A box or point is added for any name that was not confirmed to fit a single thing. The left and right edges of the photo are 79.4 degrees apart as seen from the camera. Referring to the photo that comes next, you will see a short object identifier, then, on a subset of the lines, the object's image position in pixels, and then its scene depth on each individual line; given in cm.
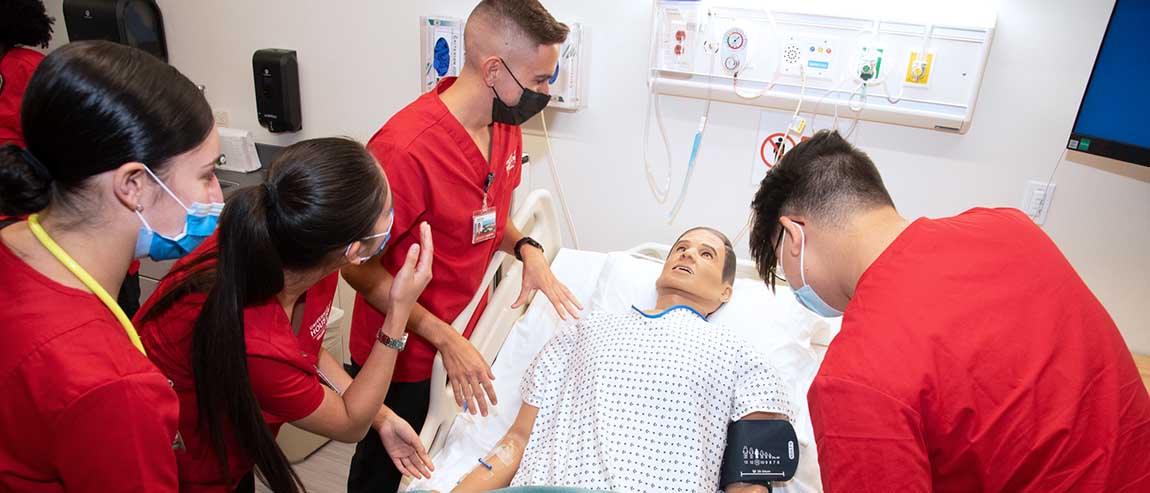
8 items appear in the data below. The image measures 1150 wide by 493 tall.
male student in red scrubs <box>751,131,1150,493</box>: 98
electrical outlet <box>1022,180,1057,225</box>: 216
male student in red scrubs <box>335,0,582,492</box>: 162
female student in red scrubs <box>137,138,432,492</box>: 109
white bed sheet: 176
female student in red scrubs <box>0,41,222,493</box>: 88
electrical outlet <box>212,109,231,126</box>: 297
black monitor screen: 177
